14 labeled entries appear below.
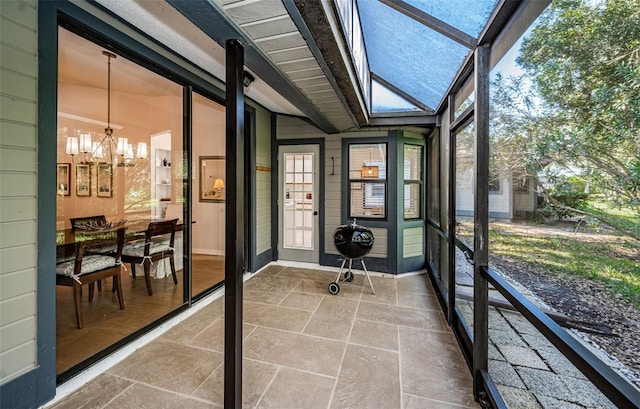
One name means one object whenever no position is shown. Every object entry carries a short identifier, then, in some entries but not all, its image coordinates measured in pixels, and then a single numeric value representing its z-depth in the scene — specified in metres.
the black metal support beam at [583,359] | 0.75
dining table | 2.34
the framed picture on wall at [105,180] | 3.71
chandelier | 3.66
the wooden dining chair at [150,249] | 3.10
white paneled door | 4.79
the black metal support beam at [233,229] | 1.64
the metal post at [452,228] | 2.74
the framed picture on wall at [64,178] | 2.38
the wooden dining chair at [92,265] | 2.26
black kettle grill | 3.57
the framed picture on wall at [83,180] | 3.38
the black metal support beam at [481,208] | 1.79
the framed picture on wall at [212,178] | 4.23
